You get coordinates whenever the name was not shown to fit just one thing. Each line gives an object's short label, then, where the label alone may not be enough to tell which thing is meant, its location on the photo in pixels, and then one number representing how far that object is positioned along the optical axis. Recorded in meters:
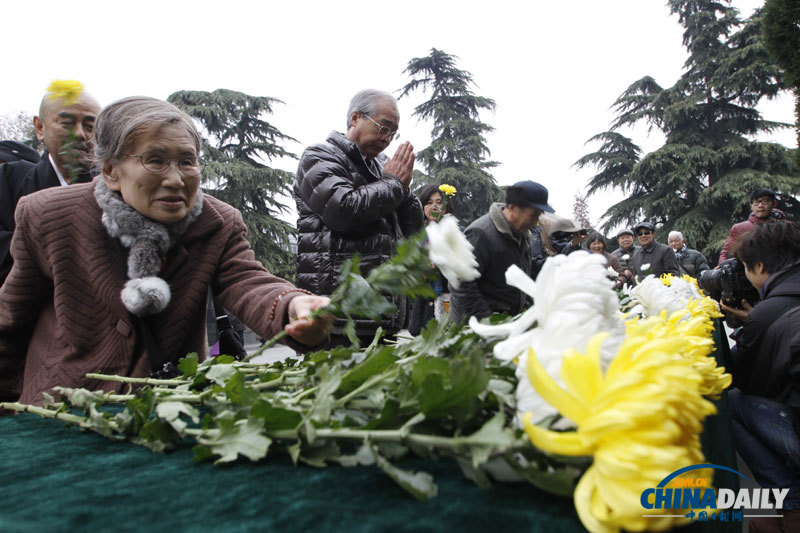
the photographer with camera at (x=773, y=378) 2.30
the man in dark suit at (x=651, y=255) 7.05
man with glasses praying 2.51
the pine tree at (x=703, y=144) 18.59
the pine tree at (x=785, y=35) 5.23
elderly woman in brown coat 1.59
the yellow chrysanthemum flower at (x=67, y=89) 1.58
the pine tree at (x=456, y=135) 20.70
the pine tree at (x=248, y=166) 15.28
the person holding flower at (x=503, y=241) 3.36
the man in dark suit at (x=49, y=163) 2.15
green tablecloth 0.51
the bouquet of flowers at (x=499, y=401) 0.44
